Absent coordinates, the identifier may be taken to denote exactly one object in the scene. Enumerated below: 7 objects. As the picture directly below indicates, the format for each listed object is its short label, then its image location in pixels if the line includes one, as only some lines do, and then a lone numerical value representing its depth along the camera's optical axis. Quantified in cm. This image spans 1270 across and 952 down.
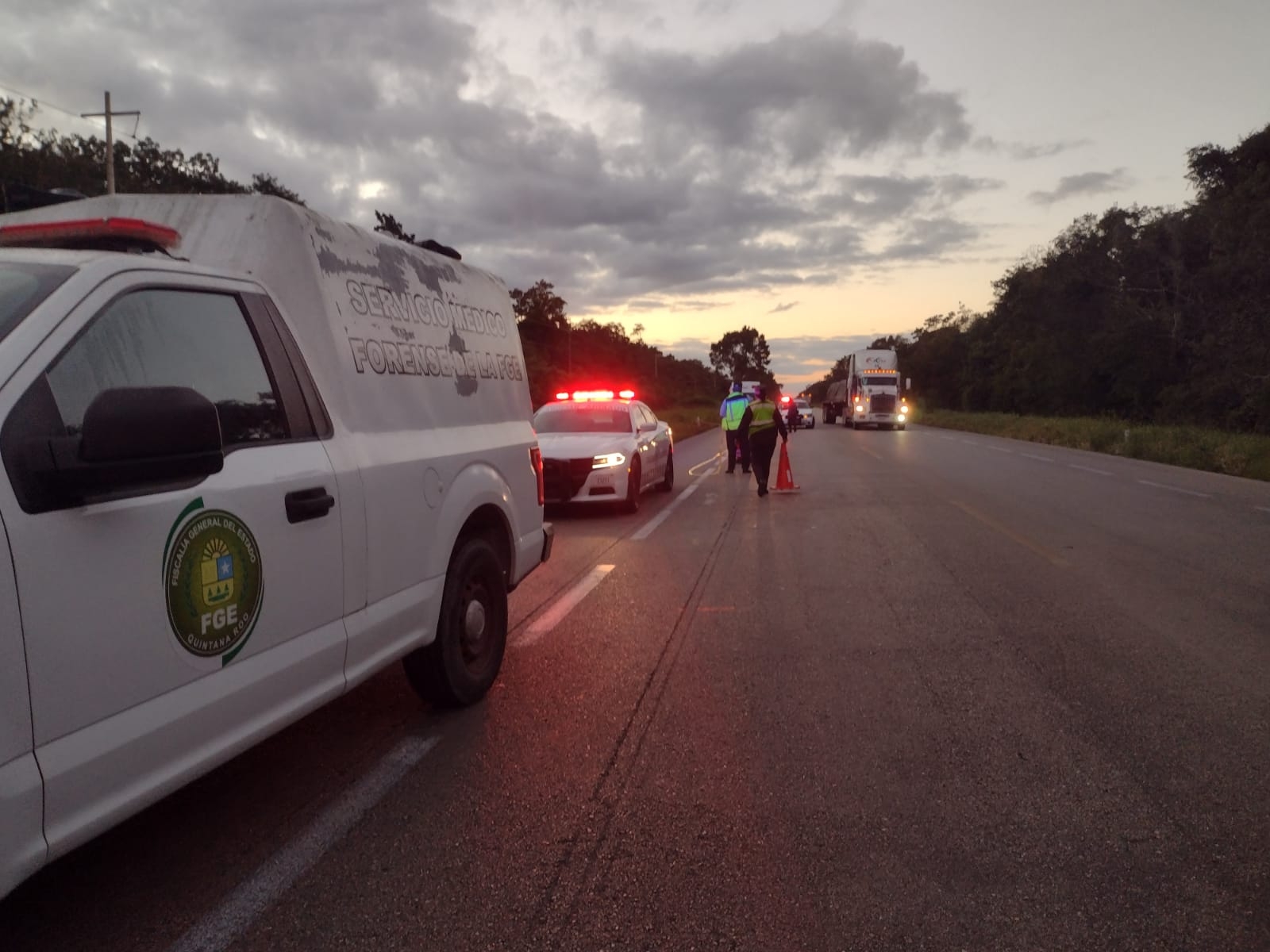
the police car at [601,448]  1350
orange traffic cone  1739
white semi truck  5081
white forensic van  258
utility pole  3103
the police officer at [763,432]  1620
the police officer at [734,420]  2047
